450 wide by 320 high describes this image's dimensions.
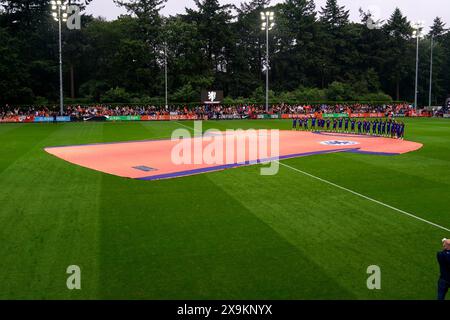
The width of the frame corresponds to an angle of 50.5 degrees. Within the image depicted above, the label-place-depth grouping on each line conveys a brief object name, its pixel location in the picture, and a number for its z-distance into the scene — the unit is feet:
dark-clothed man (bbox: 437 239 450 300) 23.26
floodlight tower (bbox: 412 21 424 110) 186.62
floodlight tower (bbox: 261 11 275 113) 168.29
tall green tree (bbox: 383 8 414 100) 292.61
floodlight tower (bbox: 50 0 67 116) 143.23
